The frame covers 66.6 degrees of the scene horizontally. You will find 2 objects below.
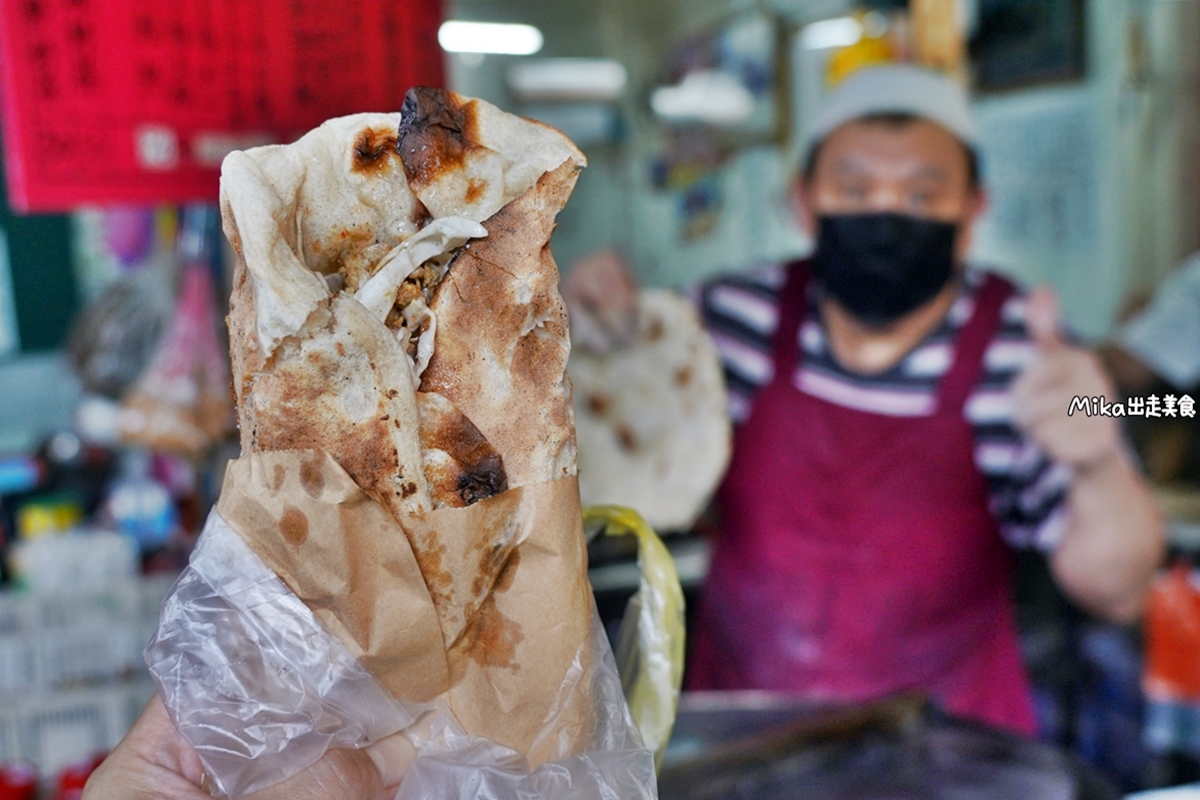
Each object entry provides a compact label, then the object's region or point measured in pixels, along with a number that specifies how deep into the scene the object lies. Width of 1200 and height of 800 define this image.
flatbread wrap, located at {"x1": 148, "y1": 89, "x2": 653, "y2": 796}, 0.77
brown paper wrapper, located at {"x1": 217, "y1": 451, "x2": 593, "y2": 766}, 0.77
